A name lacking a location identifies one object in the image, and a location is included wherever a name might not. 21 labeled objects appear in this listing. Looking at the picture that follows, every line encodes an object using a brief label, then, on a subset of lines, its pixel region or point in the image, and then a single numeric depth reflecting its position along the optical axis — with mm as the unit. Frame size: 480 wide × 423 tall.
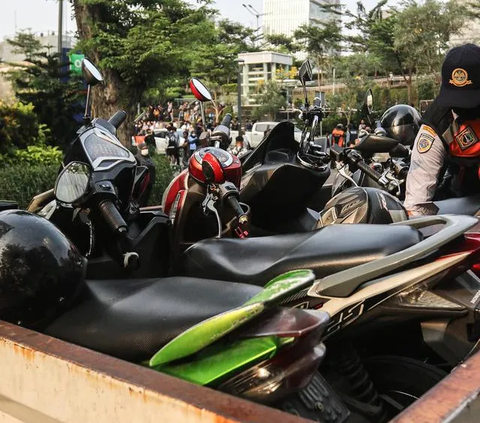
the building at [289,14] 97312
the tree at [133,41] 11961
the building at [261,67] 65500
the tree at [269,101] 52469
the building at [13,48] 50553
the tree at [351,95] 45812
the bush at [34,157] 9240
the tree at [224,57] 14637
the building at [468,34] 44275
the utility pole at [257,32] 74900
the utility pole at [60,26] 18900
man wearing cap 3295
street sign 12484
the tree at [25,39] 49356
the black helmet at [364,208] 2600
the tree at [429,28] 42875
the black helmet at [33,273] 1789
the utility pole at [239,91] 20586
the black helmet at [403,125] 4926
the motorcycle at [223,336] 1433
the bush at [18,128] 9242
